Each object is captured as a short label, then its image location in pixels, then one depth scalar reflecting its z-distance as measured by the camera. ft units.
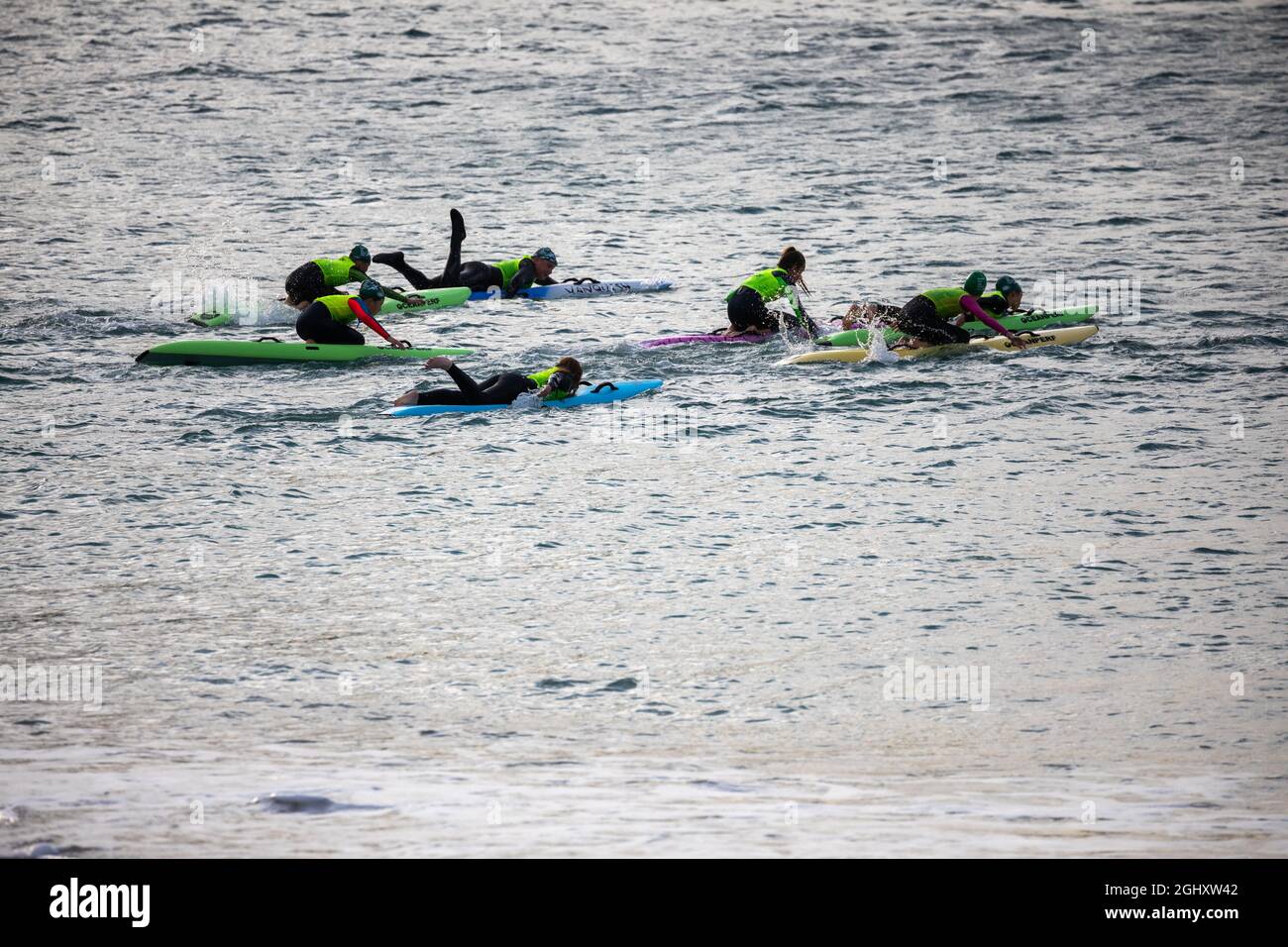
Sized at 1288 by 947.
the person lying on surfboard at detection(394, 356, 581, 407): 58.65
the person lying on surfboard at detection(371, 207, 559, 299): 77.74
